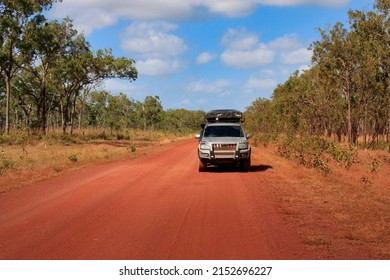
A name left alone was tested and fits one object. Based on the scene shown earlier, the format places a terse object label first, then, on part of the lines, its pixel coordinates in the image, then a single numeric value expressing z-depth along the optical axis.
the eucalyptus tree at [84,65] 42.38
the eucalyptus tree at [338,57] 39.25
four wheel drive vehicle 14.91
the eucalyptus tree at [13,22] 32.81
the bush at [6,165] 16.22
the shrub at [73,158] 19.72
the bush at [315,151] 17.61
